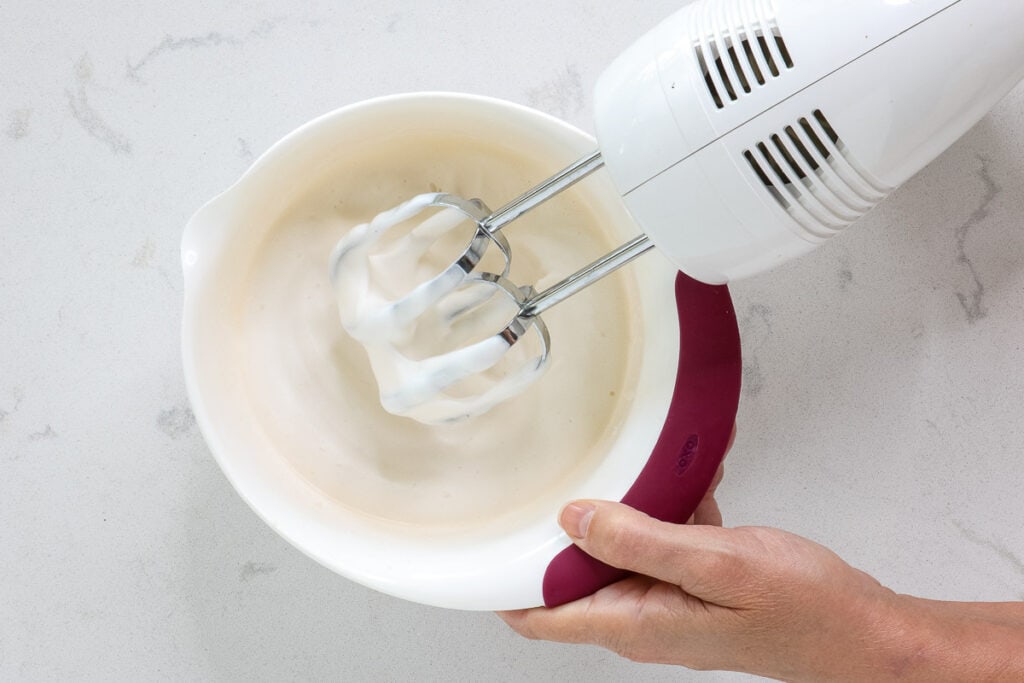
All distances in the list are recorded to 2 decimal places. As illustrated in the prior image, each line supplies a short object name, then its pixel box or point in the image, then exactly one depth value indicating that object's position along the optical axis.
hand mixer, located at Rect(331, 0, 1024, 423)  0.39
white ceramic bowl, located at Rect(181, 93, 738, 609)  0.59
